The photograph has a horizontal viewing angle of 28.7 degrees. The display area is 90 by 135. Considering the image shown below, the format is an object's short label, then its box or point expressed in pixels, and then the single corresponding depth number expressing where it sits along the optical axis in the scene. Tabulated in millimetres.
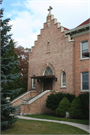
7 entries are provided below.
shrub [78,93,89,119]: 15734
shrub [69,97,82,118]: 15586
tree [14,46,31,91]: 36000
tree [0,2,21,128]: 9494
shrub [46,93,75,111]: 17719
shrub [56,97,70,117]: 16391
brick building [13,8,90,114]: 18641
